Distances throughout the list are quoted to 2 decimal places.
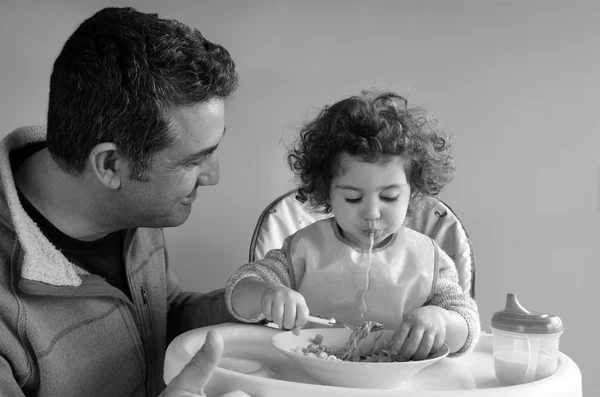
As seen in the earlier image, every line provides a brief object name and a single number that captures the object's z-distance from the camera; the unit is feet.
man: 3.92
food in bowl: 3.30
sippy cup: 3.09
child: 3.89
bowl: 2.90
